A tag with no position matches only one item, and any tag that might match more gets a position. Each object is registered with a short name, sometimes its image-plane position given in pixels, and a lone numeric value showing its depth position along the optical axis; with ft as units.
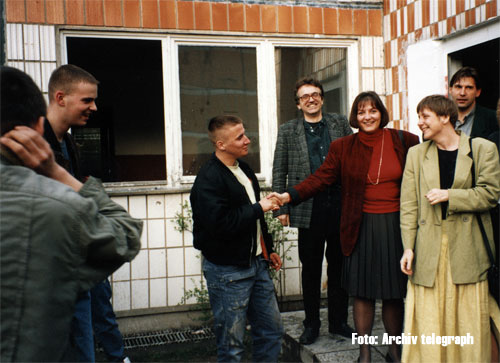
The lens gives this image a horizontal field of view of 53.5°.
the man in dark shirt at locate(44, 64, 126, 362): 9.00
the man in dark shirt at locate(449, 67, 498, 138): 12.62
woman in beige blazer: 9.75
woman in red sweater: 10.73
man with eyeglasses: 12.85
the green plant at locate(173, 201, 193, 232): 16.05
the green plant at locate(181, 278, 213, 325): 15.96
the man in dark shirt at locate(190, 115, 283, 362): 9.40
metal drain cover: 15.12
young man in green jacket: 4.24
